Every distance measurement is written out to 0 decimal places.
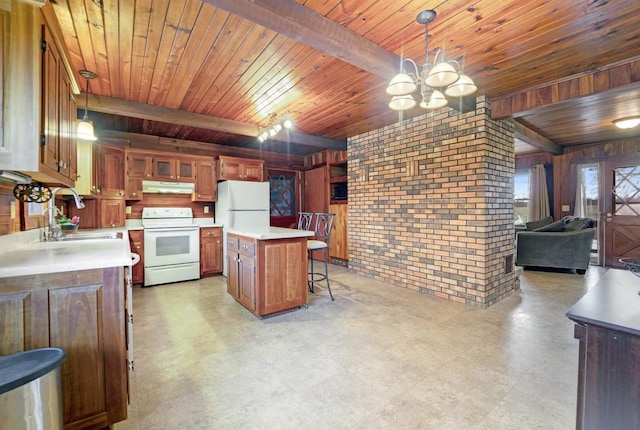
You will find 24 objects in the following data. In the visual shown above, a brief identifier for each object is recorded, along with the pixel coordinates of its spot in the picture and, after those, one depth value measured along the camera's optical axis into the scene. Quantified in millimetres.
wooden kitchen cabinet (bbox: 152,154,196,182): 4422
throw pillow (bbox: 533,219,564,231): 4883
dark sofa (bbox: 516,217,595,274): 4625
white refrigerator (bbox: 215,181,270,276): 4641
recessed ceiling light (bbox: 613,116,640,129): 3768
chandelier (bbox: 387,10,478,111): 1751
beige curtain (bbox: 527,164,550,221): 6418
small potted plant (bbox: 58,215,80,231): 3087
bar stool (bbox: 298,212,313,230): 4046
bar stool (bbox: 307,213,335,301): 3350
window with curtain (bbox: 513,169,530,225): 6980
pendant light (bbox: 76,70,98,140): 2587
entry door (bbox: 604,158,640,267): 5160
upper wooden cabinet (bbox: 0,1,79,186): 1160
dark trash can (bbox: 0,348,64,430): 950
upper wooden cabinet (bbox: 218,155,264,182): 4840
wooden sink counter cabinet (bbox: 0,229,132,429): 1212
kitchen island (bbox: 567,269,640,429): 853
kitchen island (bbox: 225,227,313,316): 2791
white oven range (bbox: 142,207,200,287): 4094
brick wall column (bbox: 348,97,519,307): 3219
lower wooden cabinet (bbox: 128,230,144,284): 4047
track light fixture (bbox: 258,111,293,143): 3453
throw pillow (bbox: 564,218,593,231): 4824
